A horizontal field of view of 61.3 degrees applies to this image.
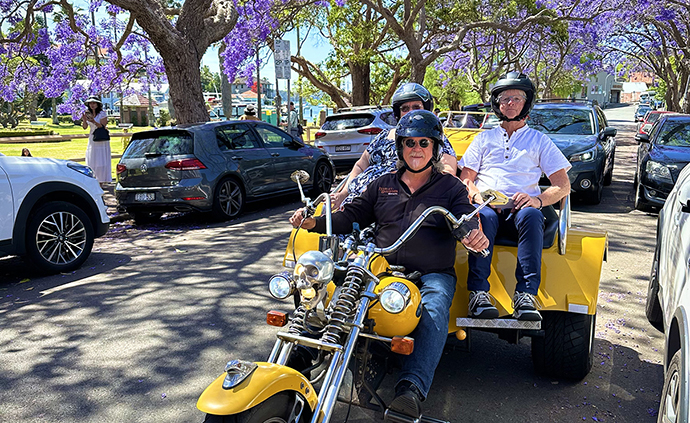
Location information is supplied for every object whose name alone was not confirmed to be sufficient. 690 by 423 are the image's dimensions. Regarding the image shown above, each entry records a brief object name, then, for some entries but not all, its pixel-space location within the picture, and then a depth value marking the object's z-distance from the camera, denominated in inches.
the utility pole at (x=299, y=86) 1287.0
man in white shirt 138.0
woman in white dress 462.6
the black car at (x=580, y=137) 396.8
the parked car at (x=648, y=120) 804.3
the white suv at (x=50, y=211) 239.8
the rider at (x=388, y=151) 171.5
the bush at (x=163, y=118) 1797.4
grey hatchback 362.9
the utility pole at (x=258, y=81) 856.7
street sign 562.6
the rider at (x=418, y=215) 118.5
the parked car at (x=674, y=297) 91.3
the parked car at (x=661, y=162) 369.7
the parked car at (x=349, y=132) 567.7
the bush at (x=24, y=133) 1209.2
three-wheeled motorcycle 95.0
